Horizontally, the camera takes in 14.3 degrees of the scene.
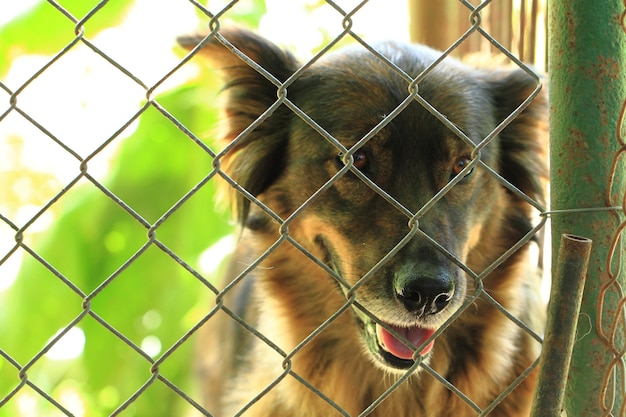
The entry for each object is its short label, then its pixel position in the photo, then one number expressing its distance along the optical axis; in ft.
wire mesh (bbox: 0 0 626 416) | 5.10
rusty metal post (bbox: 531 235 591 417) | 5.06
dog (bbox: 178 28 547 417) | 5.75
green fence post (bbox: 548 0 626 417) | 5.07
